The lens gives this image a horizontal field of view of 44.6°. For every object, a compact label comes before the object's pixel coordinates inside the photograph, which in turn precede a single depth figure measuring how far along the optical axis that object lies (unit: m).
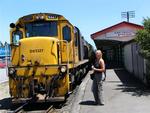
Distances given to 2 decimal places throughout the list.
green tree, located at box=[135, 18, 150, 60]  7.51
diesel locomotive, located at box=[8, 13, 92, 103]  6.83
